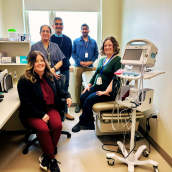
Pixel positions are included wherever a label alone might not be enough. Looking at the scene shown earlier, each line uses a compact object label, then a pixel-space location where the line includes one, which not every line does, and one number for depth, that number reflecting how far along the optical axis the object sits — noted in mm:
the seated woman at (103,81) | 2031
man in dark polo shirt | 2650
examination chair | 1890
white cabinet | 2484
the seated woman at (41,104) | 1653
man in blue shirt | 3113
